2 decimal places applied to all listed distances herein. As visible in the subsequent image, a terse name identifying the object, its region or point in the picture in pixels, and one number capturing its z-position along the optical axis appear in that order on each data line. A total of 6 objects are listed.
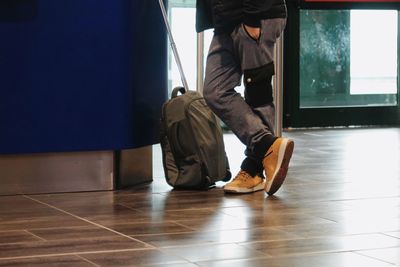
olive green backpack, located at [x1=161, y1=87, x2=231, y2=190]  5.41
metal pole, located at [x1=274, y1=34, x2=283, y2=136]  7.82
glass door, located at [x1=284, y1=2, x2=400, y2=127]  10.34
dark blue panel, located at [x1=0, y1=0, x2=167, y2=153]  5.19
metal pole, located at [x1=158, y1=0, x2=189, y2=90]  5.62
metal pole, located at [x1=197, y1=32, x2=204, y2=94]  9.32
